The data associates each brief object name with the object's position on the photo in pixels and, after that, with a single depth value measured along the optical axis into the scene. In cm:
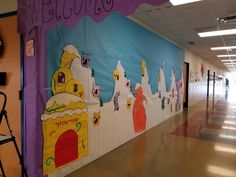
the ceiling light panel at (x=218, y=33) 561
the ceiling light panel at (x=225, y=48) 800
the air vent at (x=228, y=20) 443
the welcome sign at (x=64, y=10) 150
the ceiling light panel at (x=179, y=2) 357
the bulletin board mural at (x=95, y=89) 267
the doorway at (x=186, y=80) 951
